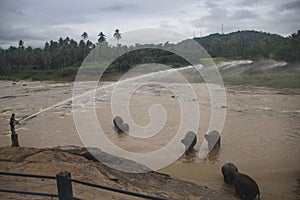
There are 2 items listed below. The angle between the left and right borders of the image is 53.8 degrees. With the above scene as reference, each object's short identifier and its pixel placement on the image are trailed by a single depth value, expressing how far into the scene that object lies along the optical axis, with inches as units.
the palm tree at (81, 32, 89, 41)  3937.0
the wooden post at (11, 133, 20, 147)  456.8
